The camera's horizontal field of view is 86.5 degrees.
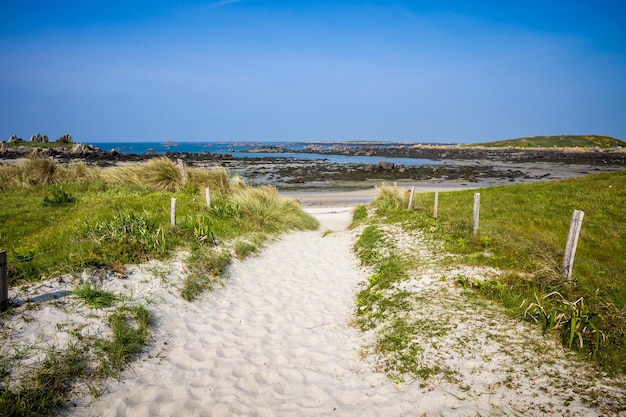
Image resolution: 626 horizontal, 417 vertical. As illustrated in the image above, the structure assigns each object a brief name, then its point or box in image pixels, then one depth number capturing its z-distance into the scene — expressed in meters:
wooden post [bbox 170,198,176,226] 8.68
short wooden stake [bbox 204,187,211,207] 11.59
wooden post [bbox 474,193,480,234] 9.49
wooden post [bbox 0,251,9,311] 4.24
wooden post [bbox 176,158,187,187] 15.61
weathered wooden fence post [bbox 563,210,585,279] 5.97
